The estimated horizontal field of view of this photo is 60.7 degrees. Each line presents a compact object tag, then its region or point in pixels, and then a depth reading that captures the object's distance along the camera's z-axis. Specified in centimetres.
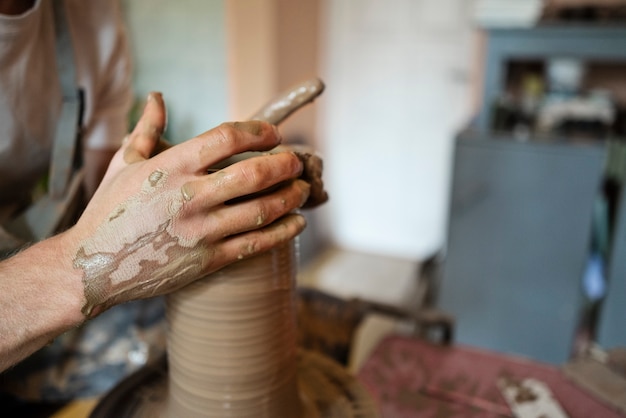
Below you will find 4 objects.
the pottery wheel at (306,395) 78
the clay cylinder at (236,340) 67
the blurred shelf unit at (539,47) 189
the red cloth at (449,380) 95
